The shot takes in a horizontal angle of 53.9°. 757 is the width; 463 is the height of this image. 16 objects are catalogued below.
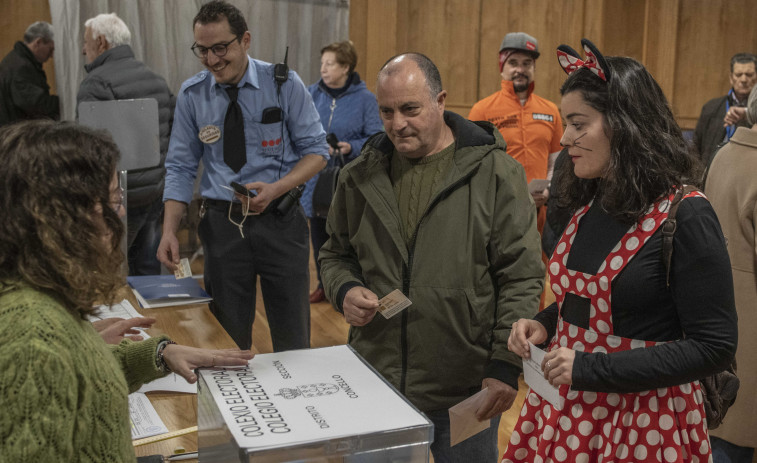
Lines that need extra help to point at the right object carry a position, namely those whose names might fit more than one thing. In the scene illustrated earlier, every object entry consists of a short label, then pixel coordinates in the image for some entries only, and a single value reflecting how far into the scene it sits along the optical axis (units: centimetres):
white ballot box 106
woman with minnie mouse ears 135
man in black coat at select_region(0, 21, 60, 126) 483
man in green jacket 181
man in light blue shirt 288
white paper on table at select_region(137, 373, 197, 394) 191
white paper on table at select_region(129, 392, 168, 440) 167
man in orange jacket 424
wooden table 163
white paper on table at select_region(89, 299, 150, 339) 241
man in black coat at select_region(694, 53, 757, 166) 541
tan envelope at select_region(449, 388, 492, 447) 162
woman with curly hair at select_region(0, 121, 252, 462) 94
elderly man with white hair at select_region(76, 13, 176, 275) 368
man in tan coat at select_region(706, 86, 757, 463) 232
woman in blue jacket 485
